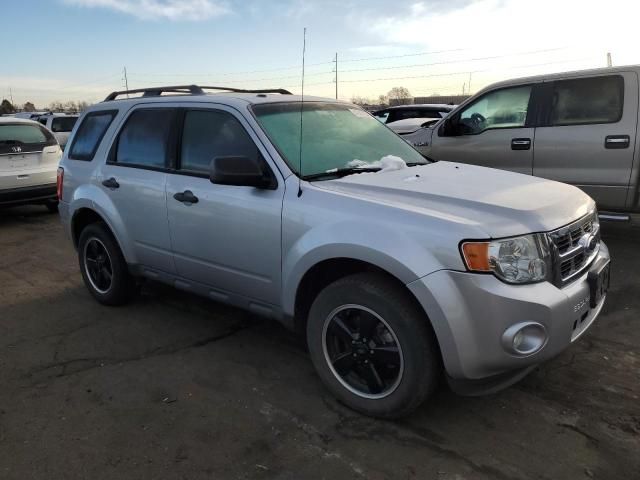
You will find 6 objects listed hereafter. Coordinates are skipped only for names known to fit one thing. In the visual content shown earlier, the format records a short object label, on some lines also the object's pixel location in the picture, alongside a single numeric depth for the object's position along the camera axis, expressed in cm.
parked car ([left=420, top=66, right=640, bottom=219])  601
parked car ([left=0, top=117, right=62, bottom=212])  882
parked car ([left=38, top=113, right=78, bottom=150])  1573
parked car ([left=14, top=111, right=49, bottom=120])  1842
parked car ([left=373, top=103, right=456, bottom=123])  1223
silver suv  265
